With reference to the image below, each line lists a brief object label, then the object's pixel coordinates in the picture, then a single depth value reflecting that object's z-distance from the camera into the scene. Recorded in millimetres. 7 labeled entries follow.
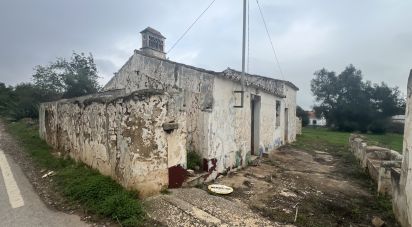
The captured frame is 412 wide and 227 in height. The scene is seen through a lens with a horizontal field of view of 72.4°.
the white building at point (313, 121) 54272
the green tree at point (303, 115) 43394
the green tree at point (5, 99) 28145
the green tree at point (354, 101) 36469
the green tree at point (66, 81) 23938
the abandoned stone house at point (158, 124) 5258
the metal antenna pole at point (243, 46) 8297
